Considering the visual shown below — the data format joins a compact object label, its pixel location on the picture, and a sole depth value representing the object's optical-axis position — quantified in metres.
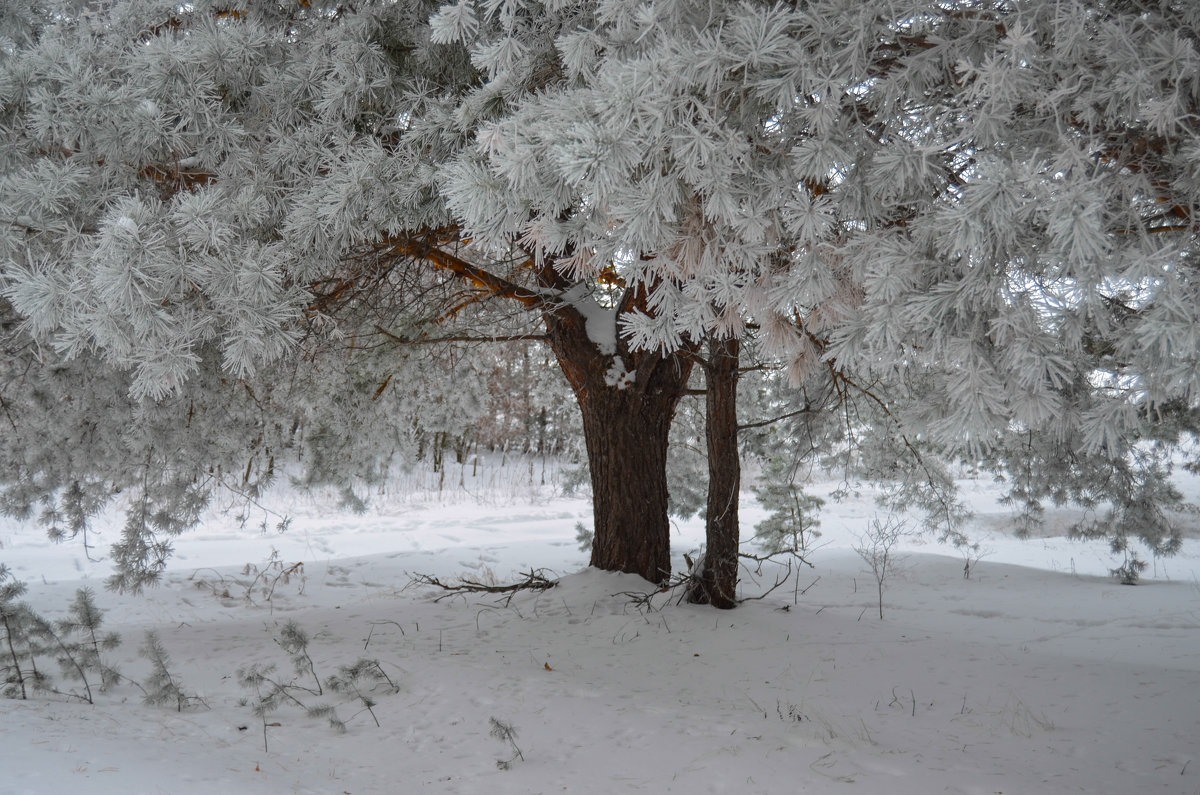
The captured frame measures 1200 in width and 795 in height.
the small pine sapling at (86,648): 4.32
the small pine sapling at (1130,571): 8.20
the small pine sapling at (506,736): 3.39
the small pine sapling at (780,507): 9.80
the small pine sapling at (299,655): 4.38
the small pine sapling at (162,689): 4.06
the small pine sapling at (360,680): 4.30
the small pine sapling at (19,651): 4.09
